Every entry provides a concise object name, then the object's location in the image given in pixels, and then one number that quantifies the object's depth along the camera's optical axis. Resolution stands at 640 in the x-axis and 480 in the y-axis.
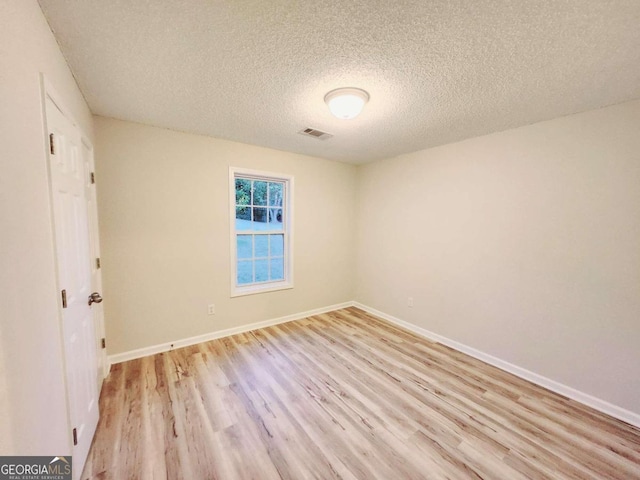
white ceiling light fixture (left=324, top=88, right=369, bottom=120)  1.79
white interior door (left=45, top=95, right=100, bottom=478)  1.25
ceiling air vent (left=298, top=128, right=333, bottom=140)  2.65
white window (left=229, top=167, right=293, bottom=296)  3.25
